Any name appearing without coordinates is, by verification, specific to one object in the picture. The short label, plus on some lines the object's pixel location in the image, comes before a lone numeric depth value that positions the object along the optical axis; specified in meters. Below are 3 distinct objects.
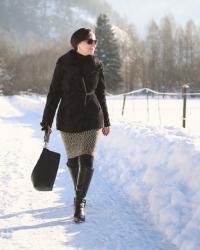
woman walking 7.24
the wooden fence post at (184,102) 16.46
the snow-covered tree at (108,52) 84.39
